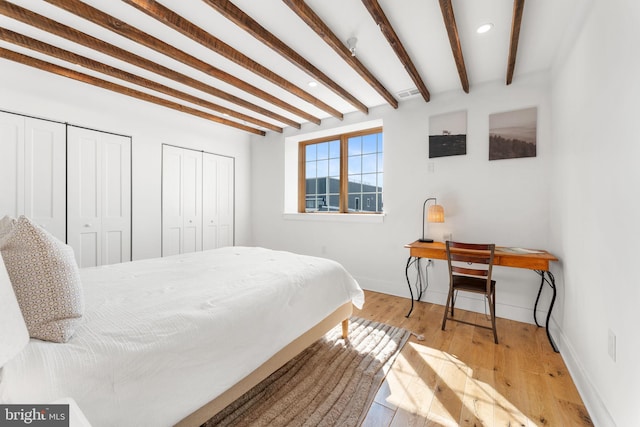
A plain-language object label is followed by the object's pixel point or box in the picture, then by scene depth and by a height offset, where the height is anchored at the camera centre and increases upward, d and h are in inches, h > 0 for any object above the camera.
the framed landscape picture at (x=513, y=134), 103.0 +32.1
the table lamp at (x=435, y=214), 111.8 -0.1
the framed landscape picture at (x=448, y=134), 116.3 +35.6
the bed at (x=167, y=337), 33.3 -19.9
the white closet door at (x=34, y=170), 98.1 +15.8
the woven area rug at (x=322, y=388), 55.6 -42.3
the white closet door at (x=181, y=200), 145.3 +6.6
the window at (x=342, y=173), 150.6 +24.4
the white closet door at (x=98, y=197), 113.2 +6.6
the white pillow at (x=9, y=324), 26.3 -12.2
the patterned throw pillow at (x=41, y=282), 36.0 -10.0
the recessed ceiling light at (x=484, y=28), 75.4 +53.5
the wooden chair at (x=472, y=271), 88.0 -20.2
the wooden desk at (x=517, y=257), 87.1 -15.2
